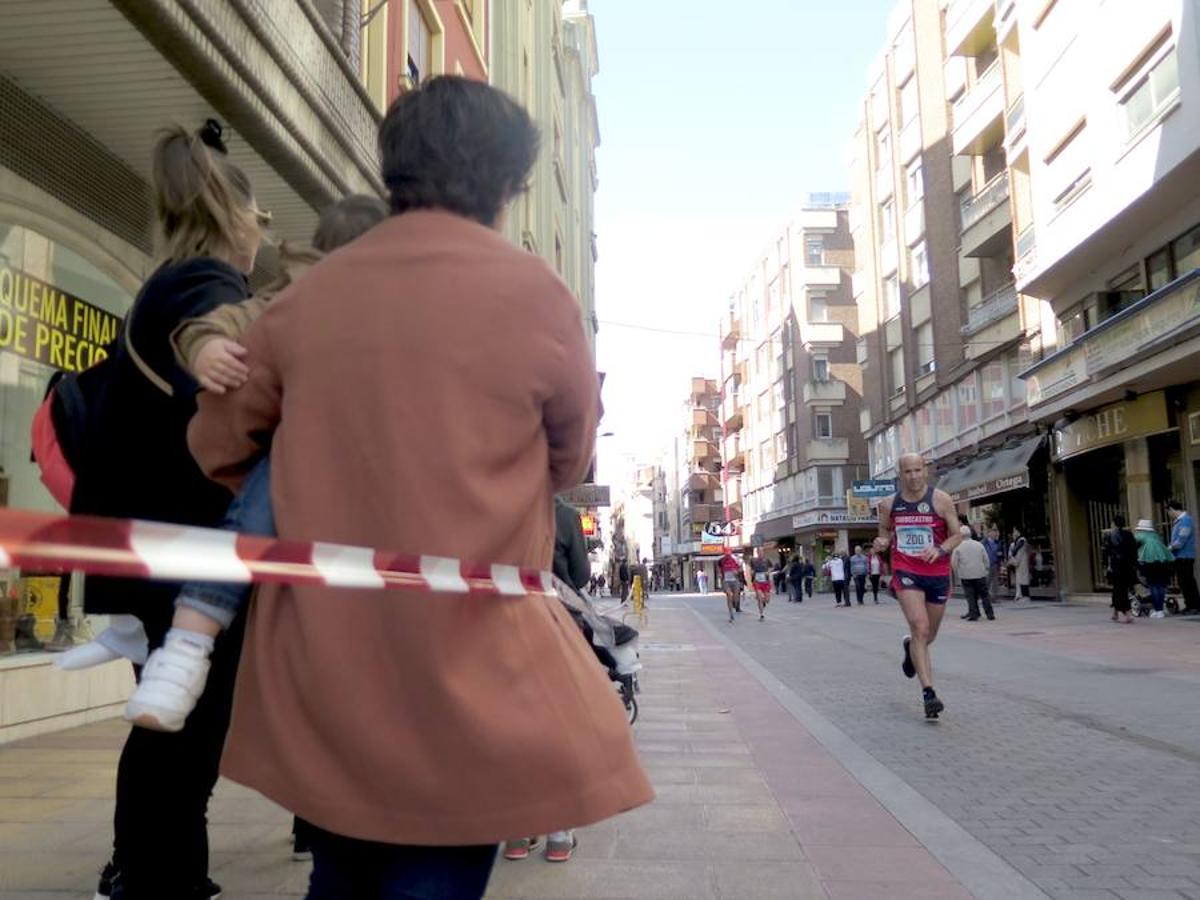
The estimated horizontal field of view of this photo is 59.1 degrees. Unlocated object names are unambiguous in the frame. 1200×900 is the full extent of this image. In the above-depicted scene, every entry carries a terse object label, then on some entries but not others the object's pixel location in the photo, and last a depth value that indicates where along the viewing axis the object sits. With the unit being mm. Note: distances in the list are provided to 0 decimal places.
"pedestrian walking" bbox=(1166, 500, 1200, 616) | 16500
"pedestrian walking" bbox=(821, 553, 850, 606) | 30328
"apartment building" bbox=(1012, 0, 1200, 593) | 18281
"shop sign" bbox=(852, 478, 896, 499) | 32844
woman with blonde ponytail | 2141
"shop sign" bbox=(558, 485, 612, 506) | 24433
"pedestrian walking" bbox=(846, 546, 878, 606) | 30928
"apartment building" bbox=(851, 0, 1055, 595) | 27562
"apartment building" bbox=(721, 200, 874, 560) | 54469
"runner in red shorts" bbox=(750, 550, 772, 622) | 25359
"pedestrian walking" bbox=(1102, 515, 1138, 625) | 16688
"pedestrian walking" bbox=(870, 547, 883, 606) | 32600
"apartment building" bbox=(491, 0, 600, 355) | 22734
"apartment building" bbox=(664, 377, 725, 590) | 91312
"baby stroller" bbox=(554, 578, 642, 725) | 3334
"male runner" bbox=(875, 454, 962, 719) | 7168
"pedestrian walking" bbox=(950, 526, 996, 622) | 18641
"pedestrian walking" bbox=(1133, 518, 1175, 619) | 16781
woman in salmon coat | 1362
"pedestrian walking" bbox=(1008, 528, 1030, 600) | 25344
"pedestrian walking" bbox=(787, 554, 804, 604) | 36156
